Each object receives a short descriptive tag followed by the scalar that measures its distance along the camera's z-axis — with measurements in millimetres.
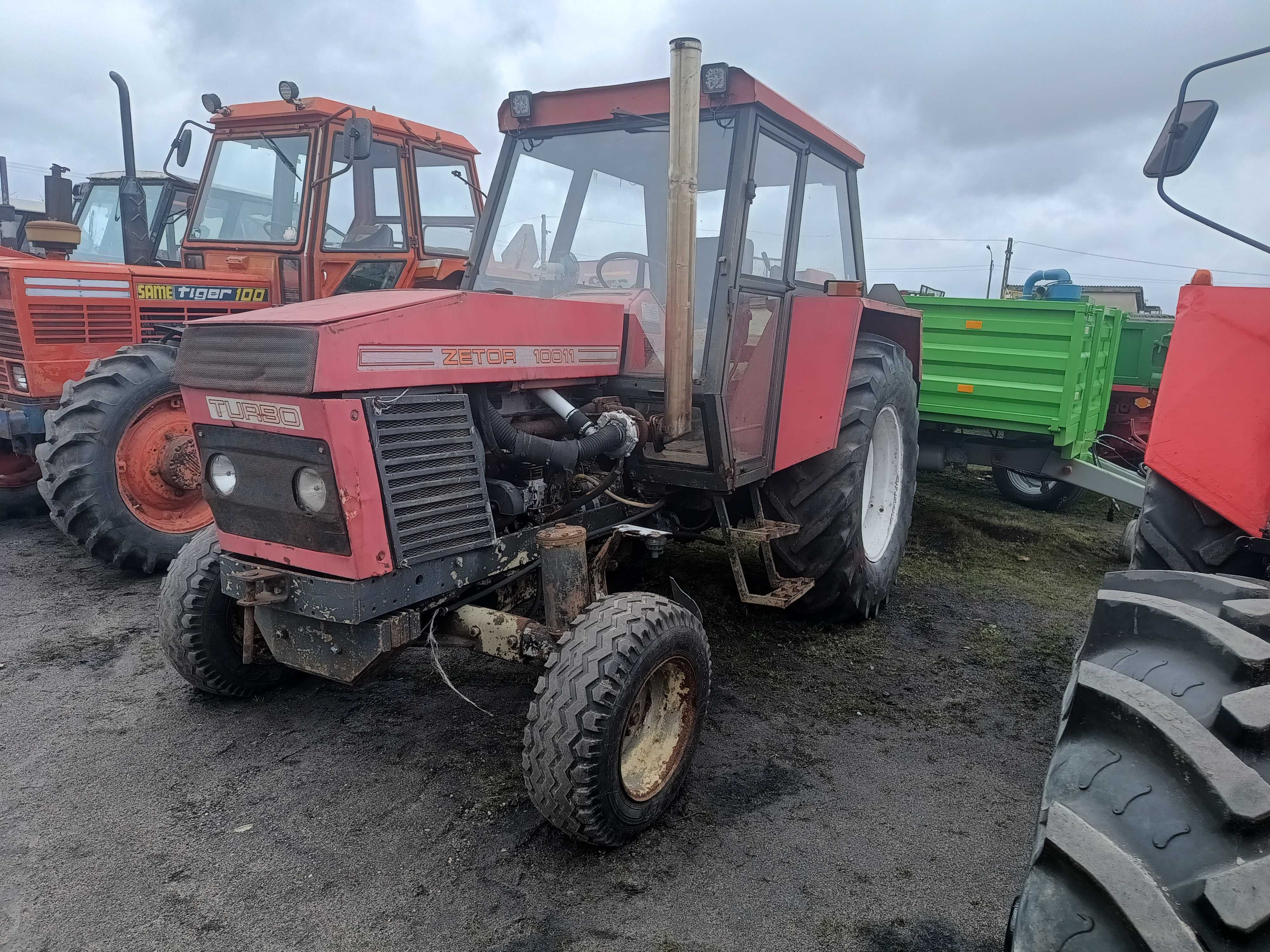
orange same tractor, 4578
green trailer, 5812
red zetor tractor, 2359
